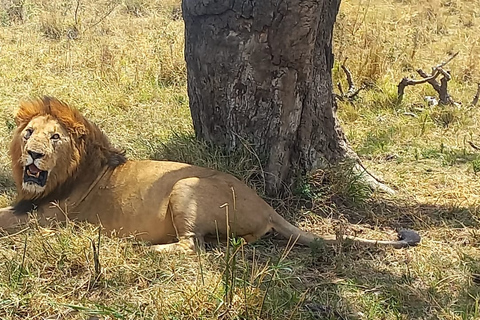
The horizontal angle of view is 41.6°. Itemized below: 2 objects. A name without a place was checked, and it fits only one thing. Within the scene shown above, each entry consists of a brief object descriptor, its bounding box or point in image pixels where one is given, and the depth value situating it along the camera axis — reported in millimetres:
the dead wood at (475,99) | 6504
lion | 3492
